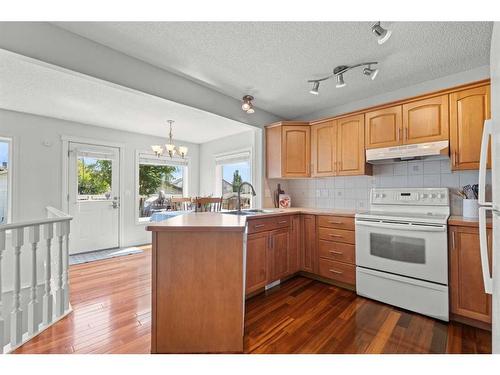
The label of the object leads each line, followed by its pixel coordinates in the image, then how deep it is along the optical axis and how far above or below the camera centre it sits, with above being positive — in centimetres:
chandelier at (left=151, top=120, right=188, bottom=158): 395 +70
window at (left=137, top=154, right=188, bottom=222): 489 +17
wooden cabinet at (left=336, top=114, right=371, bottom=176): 276 +52
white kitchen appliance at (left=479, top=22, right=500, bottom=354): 101 -1
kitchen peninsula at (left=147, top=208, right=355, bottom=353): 151 -63
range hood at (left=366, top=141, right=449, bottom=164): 221 +38
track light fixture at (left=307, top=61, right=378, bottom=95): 211 +113
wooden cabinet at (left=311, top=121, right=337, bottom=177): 303 +54
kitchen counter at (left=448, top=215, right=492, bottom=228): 185 -27
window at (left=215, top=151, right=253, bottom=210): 463 +30
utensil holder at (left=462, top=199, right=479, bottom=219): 211 -18
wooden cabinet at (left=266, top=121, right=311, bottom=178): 328 +56
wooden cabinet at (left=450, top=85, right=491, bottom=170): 203 +58
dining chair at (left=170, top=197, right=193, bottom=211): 456 -28
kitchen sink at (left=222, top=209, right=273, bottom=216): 258 -26
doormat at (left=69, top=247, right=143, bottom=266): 360 -106
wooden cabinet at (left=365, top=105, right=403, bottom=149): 250 +68
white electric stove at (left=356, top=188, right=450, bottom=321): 200 -58
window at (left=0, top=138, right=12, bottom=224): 331 +14
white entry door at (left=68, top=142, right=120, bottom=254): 394 -10
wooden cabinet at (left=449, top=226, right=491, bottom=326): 184 -72
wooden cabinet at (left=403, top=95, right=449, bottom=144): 223 +68
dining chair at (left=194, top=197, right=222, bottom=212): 338 -22
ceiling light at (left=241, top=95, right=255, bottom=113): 283 +105
